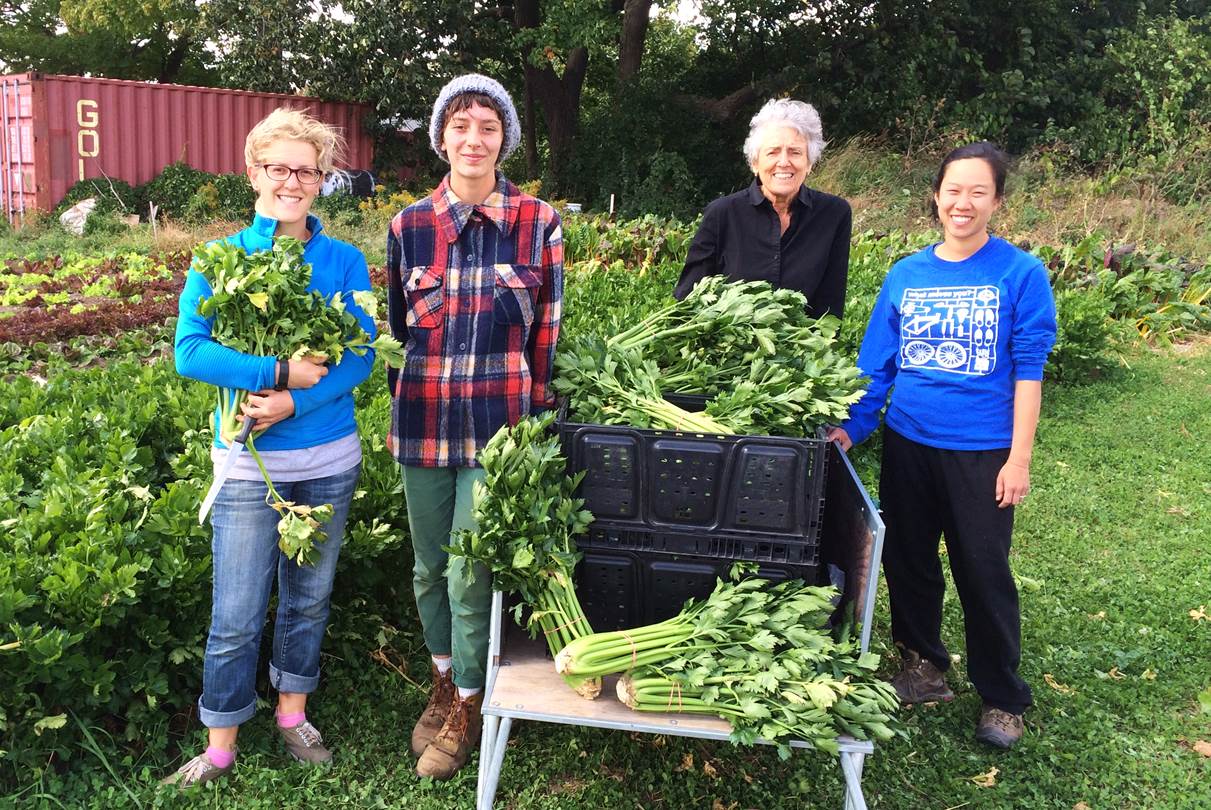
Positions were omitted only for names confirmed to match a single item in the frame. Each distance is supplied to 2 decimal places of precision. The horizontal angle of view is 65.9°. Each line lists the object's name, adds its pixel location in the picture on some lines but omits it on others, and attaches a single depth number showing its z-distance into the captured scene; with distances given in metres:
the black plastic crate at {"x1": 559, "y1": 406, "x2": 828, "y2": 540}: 2.74
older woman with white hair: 3.44
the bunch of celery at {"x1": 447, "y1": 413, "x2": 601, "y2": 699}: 2.70
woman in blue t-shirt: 3.22
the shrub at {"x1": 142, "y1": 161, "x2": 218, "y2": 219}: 17.59
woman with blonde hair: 2.77
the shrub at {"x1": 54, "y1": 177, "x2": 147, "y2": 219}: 16.70
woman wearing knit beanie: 2.97
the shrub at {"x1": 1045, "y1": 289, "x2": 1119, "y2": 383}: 8.55
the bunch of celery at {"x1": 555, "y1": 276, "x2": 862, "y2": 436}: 2.90
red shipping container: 16.81
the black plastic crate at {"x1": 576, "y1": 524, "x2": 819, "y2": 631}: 2.80
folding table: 2.58
